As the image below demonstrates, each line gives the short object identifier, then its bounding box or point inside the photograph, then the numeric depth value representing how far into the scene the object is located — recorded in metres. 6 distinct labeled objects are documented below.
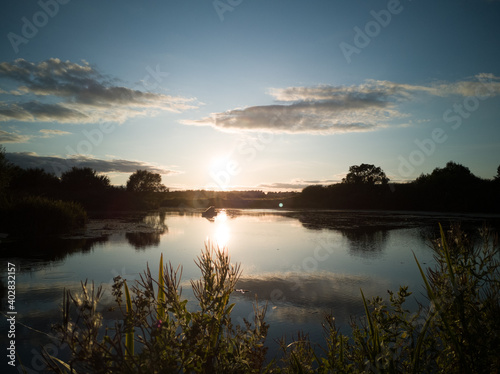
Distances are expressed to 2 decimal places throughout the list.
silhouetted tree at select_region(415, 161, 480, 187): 49.53
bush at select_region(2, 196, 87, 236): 17.28
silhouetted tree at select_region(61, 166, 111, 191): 58.18
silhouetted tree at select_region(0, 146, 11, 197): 20.81
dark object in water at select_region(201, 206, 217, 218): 40.49
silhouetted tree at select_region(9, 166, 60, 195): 43.81
